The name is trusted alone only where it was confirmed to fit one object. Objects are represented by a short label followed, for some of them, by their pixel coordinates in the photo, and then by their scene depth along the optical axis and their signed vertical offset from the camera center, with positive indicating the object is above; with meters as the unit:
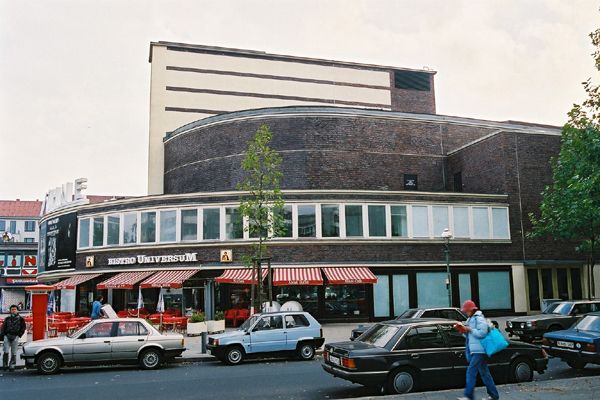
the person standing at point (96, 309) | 21.06 -0.65
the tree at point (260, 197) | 21.58 +3.54
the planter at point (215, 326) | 23.58 -1.48
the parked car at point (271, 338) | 16.23 -1.41
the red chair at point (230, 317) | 27.89 -1.33
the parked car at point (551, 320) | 19.05 -1.19
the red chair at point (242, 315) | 27.67 -1.24
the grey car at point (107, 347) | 14.78 -1.45
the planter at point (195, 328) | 23.27 -1.53
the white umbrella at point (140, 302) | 27.49 -0.57
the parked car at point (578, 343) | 12.84 -1.34
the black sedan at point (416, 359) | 11.03 -1.43
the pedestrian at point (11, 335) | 15.45 -1.14
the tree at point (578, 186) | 22.14 +4.15
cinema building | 29.27 +3.30
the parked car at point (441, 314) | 17.89 -0.86
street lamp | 25.06 +2.12
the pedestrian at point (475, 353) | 9.54 -1.12
